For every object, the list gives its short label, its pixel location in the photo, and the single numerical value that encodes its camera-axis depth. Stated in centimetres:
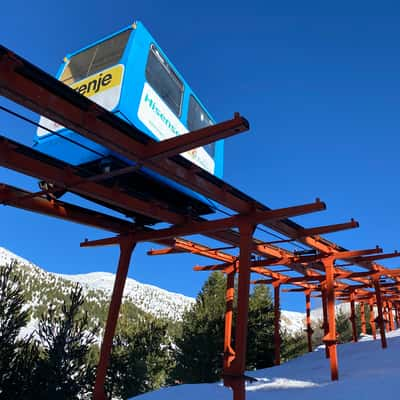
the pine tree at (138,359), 2381
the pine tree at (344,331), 3981
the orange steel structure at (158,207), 463
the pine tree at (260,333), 2569
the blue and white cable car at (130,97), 636
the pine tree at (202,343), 2578
